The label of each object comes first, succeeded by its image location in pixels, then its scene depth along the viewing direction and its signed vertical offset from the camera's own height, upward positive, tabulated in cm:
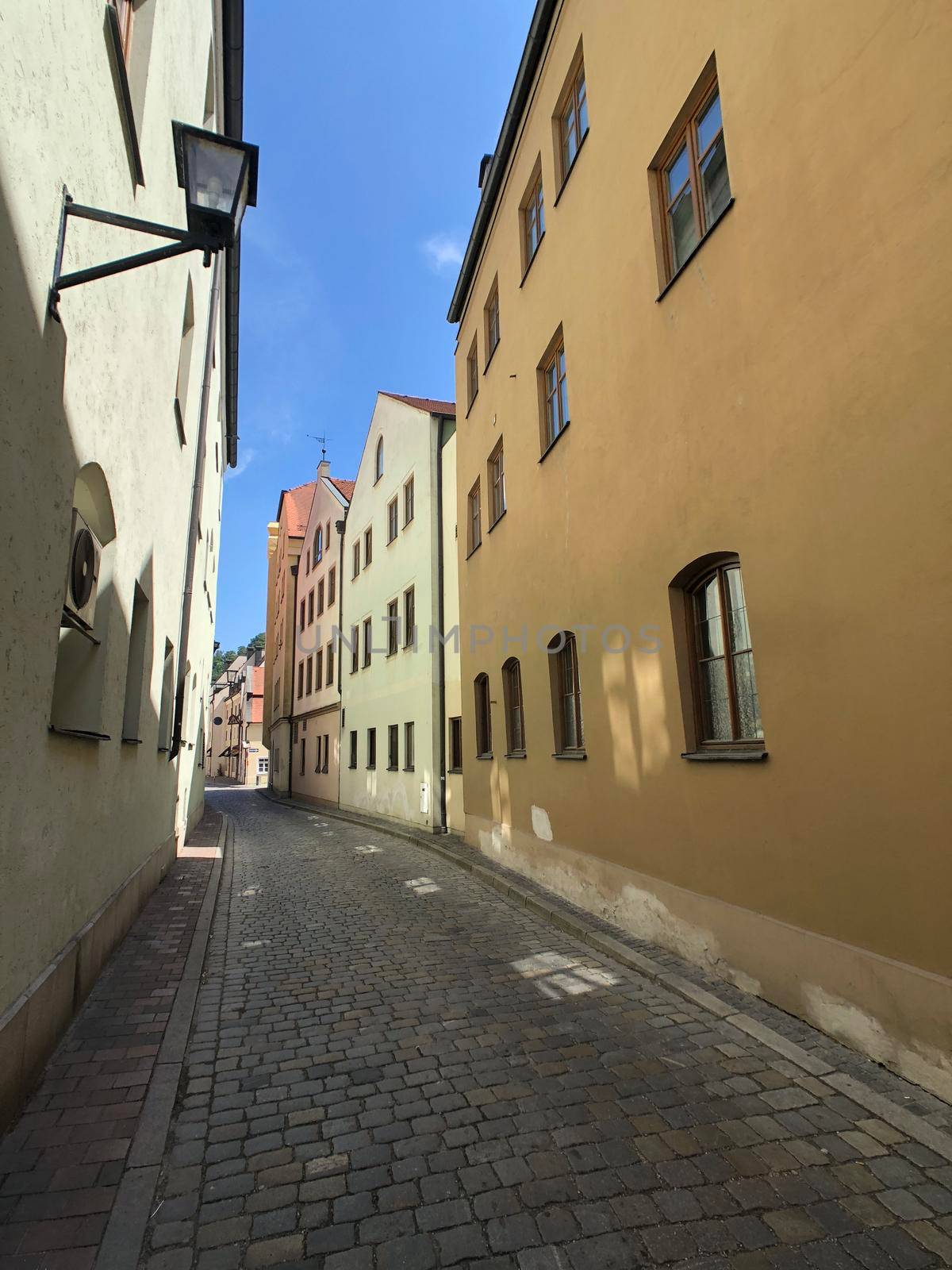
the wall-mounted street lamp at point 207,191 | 374 +311
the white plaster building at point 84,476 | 322 +192
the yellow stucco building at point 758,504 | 354 +172
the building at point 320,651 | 2567 +473
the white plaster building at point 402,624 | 1577 +372
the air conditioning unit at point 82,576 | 429 +127
